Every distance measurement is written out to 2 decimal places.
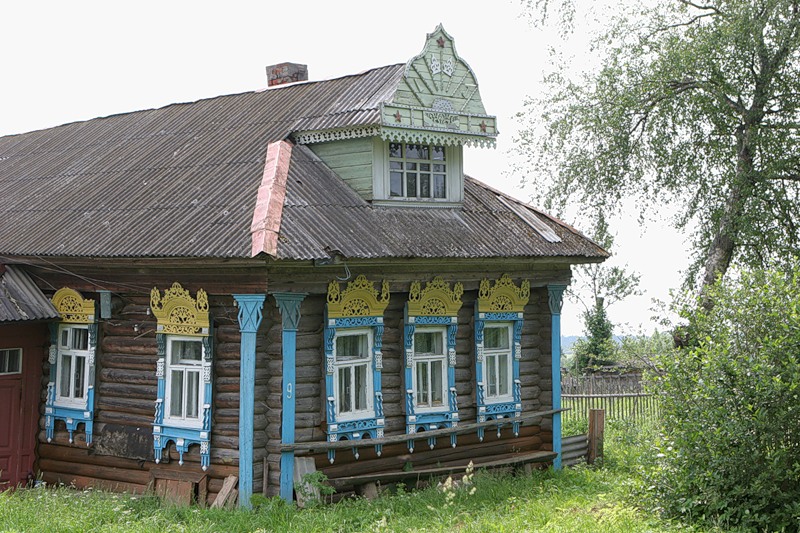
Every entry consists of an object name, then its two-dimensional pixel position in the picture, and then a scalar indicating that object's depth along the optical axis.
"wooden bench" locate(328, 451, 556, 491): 12.60
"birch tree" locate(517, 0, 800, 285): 20.22
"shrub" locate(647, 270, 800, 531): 10.93
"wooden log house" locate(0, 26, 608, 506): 12.20
